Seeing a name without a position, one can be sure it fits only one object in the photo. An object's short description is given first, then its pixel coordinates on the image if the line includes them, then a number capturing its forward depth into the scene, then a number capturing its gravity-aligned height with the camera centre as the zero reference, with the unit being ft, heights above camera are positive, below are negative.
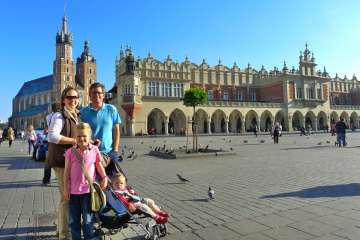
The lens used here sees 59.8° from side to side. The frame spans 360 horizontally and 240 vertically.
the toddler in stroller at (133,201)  11.44 -2.40
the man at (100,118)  13.24 +0.83
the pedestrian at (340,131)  57.98 +0.20
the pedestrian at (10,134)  77.19 +1.19
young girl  10.73 -1.58
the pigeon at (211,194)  17.71 -3.37
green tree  67.82 +8.31
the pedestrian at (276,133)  70.59 +0.11
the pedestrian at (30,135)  48.53 +0.60
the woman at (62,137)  11.41 +0.04
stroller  11.09 -2.90
